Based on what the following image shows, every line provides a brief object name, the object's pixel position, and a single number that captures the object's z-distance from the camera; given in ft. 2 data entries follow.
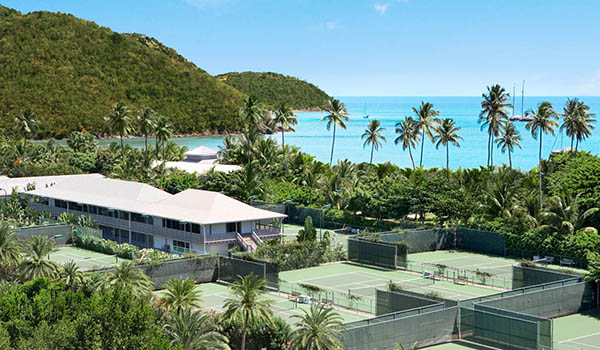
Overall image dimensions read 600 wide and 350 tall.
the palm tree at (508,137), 315.78
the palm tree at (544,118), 266.61
